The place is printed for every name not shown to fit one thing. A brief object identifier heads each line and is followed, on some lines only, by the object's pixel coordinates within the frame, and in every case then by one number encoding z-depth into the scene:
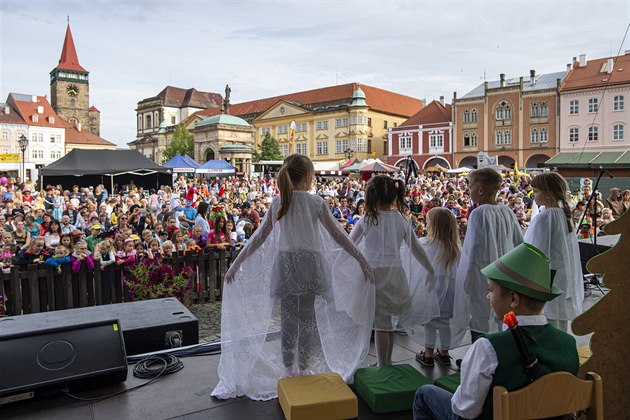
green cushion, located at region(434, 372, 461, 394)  3.62
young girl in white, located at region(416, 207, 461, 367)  4.38
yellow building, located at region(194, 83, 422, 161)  68.38
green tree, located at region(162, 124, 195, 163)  67.88
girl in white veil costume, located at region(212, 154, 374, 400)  3.63
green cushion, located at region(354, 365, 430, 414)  3.47
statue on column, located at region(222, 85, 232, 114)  52.59
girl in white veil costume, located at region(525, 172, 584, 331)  4.49
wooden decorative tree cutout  2.92
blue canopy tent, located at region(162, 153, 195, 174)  24.98
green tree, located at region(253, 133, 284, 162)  67.69
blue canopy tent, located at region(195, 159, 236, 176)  26.72
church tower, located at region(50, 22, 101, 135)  91.62
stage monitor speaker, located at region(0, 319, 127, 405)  3.40
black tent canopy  17.14
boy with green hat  2.04
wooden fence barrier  6.57
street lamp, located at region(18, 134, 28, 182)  27.03
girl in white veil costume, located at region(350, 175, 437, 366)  4.02
